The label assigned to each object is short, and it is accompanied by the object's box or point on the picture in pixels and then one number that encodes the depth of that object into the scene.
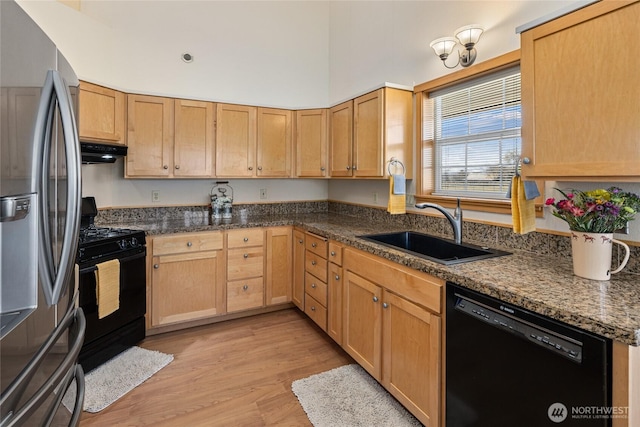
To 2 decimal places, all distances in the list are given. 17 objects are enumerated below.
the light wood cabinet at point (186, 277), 2.76
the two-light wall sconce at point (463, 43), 2.04
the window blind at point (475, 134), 2.07
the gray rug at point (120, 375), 2.01
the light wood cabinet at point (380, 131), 2.62
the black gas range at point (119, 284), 2.20
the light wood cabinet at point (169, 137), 2.89
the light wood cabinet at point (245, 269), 3.03
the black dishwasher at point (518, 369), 1.00
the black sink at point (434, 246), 1.87
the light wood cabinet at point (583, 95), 1.17
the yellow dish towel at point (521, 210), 1.60
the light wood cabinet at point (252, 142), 3.24
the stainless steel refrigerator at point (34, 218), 0.77
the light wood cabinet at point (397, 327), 1.59
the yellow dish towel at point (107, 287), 2.24
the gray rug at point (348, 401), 1.83
